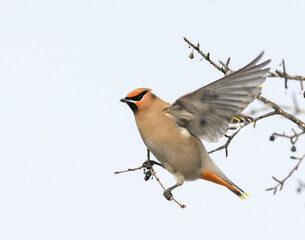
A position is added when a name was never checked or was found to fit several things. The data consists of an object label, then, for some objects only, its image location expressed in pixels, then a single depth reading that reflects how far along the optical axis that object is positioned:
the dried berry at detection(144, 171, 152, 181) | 8.62
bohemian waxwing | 8.12
